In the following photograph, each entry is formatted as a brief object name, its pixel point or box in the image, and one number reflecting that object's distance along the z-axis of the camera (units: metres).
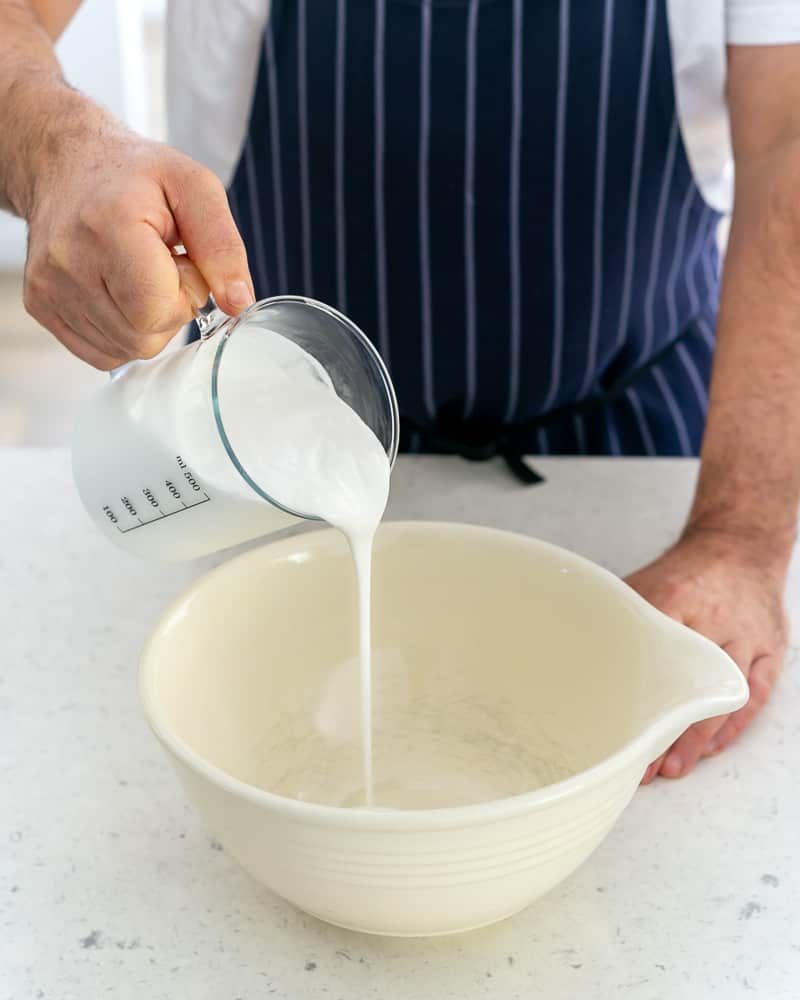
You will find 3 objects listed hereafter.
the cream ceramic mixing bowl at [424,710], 0.59
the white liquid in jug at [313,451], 0.71
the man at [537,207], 0.94
